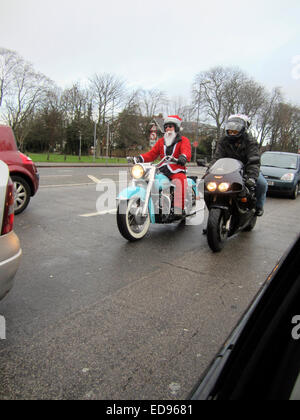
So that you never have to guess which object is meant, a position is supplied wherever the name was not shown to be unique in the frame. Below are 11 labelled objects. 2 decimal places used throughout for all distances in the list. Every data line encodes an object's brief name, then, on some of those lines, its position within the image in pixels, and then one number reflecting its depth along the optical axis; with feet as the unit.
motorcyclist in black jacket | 15.89
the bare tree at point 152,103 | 224.74
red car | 19.92
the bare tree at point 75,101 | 169.06
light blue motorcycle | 14.84
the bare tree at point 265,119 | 171.72
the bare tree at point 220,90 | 170.91
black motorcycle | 14.34
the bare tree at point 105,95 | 159.33
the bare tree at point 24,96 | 113.50
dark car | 35.96
